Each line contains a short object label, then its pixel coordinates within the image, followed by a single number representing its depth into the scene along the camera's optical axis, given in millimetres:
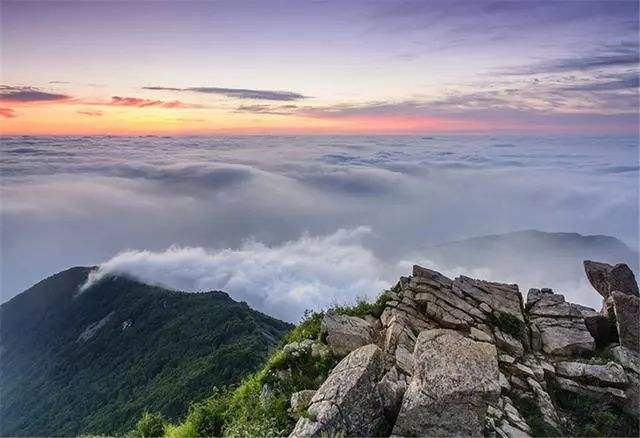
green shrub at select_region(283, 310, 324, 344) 17906
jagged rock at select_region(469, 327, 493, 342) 17141
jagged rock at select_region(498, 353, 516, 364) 16198
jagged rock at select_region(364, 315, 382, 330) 18034
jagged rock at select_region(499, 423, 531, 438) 12422
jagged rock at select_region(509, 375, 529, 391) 15012
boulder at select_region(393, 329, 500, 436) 11172
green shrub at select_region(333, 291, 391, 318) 19141
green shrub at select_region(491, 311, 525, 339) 18188
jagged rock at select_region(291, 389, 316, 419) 12506
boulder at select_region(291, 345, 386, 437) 11055
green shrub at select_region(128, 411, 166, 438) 16109
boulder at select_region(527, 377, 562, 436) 13567
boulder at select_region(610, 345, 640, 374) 16188
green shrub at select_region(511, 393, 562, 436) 13141
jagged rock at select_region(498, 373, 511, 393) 14594
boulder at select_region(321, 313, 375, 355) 15828
